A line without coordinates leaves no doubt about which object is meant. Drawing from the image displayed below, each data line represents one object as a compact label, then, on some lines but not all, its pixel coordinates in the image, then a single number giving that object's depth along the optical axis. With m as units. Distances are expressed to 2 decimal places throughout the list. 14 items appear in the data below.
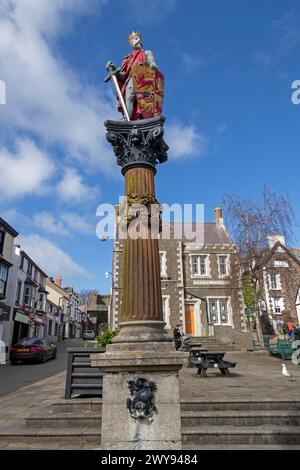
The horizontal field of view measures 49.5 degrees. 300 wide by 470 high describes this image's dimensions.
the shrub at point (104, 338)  7.80
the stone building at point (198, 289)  25.88
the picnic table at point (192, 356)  12.77
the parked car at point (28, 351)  18.22
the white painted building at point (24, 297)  28.20
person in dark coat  17.44
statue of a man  5.36
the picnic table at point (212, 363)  10.41
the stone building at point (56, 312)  43.69
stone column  3.56
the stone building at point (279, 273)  20.30
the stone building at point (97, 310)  70.19
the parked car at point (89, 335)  52.76
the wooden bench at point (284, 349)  16.06
